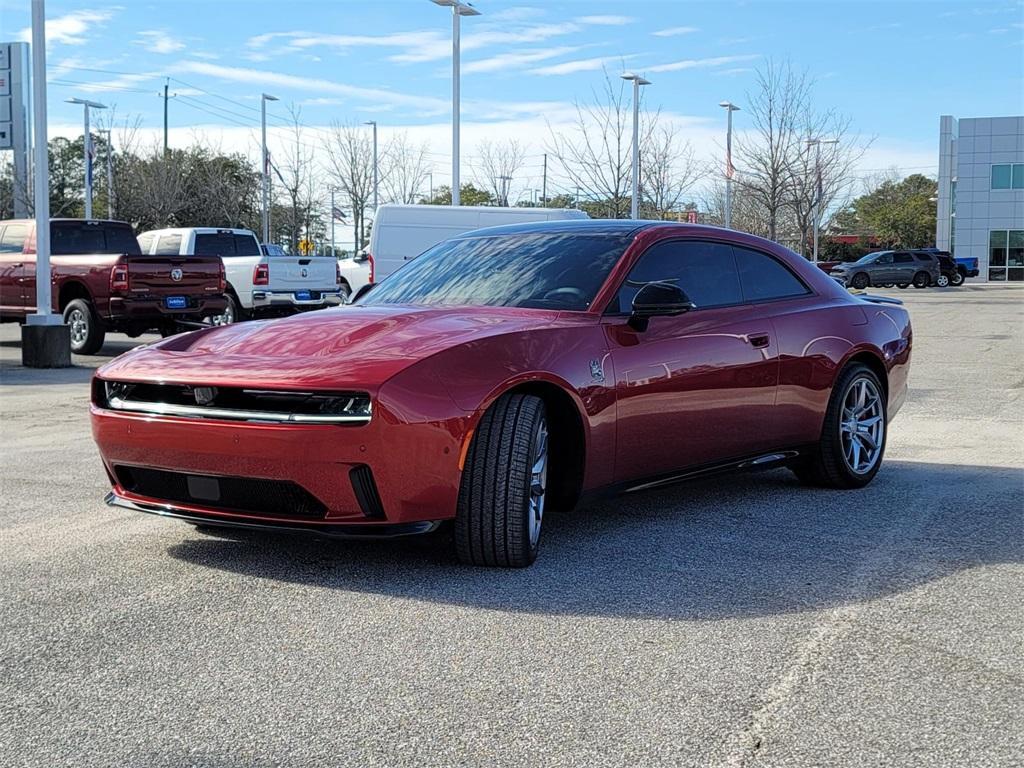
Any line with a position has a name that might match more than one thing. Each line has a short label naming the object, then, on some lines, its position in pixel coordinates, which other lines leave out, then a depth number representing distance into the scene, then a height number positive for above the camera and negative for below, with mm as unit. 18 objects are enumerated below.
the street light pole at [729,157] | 41662 +3958
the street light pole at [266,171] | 47294 +3908
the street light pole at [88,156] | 40412 +3939
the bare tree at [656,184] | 41656 +2954
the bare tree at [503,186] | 53875 +3709
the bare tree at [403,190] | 56625 +3754
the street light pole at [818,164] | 41084 +3624
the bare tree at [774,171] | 40688 +3362
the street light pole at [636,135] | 35688 +3992
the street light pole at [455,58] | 28547 +5130
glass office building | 69000 +4281
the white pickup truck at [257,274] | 21109 -86
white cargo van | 20406 +683
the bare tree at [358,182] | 54562 +3922
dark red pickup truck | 16375 -243
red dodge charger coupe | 4434 -503
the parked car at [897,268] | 52312 +91
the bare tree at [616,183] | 39625 +2848
